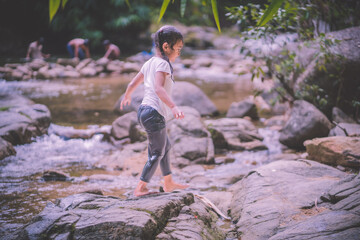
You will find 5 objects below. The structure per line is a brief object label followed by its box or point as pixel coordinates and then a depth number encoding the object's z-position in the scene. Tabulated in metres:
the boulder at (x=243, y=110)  6.72
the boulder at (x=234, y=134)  5.23
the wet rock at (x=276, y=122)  6.18
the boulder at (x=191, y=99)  6.95
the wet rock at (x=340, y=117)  5.21
